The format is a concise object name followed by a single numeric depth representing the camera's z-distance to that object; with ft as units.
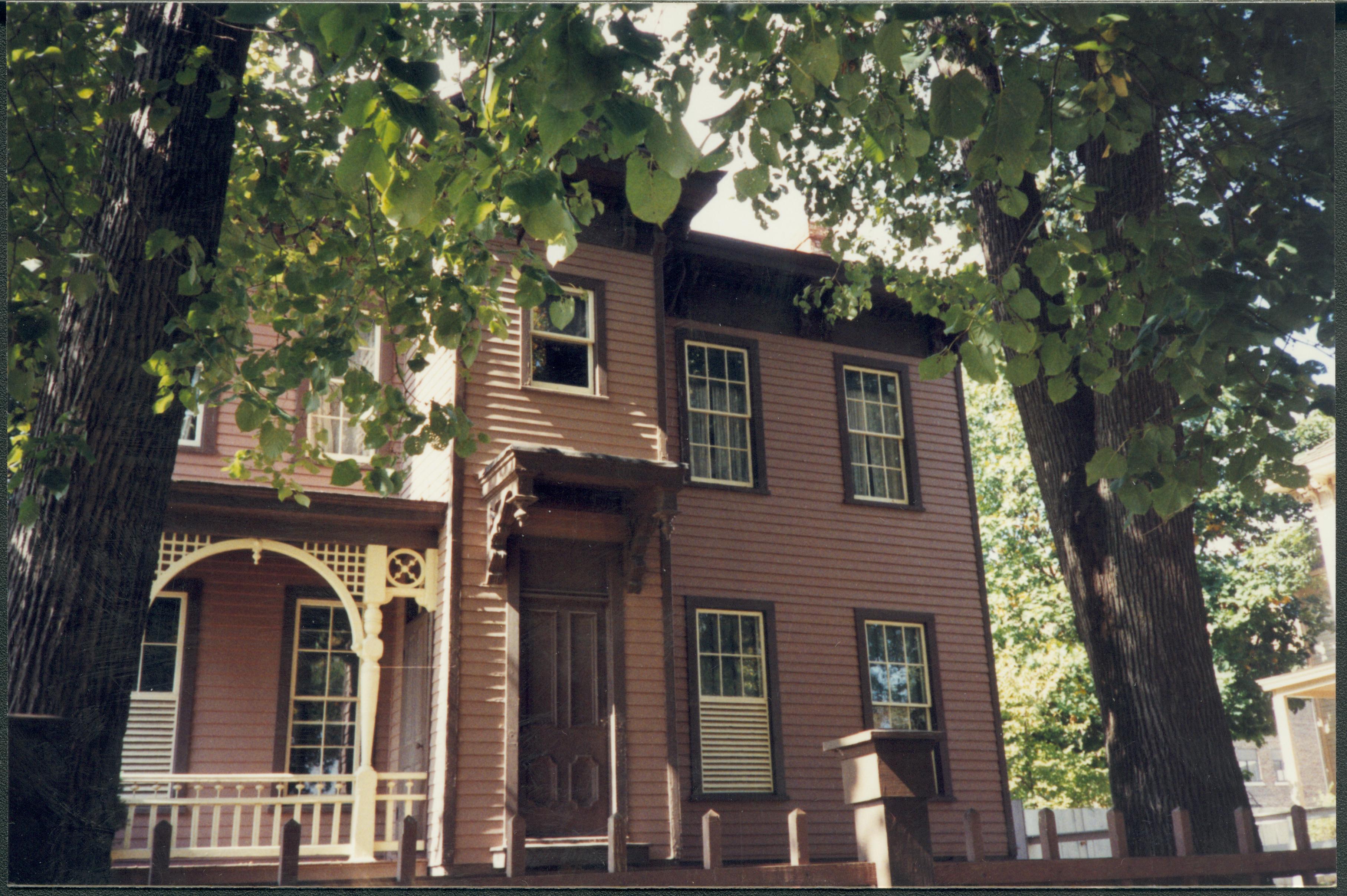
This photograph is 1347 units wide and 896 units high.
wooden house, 21.86
